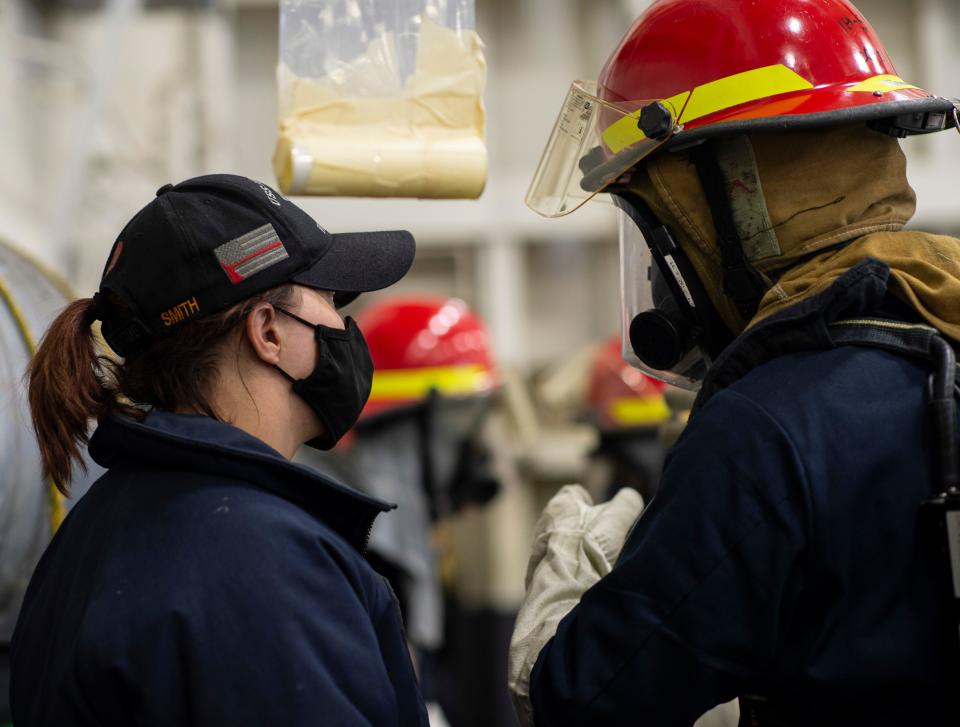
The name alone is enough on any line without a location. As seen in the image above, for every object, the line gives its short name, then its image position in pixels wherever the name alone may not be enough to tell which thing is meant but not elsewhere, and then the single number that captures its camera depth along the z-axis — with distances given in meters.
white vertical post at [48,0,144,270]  5.87
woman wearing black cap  1.47
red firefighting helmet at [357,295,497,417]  5.48
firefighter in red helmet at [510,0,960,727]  1.54
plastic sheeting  2.15
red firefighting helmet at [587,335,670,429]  6.51
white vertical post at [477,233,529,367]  9.31
